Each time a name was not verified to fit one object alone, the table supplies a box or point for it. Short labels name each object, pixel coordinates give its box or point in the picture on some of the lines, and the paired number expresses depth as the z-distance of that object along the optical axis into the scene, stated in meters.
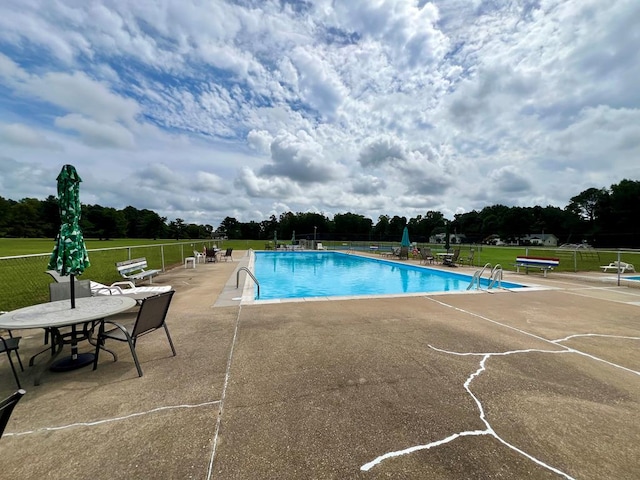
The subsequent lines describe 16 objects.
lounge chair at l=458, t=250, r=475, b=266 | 15.51
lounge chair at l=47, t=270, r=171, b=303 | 5.33
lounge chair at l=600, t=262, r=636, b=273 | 12.78
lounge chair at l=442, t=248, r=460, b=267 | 15.13
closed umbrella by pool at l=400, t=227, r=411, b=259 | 18.64
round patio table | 2.86
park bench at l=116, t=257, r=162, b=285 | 7.48
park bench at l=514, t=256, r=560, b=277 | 11.32
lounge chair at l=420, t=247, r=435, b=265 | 16.25
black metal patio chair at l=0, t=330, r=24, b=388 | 2.71
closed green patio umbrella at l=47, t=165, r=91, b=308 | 3.32
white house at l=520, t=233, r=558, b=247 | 76.56
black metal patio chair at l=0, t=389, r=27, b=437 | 1.09
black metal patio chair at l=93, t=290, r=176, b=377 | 3.14
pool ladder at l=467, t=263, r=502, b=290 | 8.21
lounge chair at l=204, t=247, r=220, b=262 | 16.61
